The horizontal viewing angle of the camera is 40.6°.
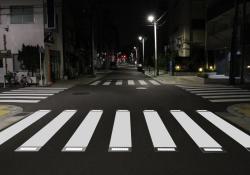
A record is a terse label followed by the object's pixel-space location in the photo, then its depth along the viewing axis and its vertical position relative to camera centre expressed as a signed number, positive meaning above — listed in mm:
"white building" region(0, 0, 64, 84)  29750 +3437
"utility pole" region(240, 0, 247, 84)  26425 +1194
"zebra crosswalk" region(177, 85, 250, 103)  17278 -1711
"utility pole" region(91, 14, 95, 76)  46319 -239
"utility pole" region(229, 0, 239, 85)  26094 +1172
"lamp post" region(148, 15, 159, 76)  41675 +5745
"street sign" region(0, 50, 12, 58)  26080 +869
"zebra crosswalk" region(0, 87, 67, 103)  17902 -1779
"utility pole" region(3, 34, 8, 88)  27422 +1786
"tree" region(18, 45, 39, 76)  27734 +673
